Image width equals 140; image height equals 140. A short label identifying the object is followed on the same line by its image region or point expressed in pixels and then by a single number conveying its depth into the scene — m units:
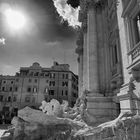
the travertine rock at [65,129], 6.70
